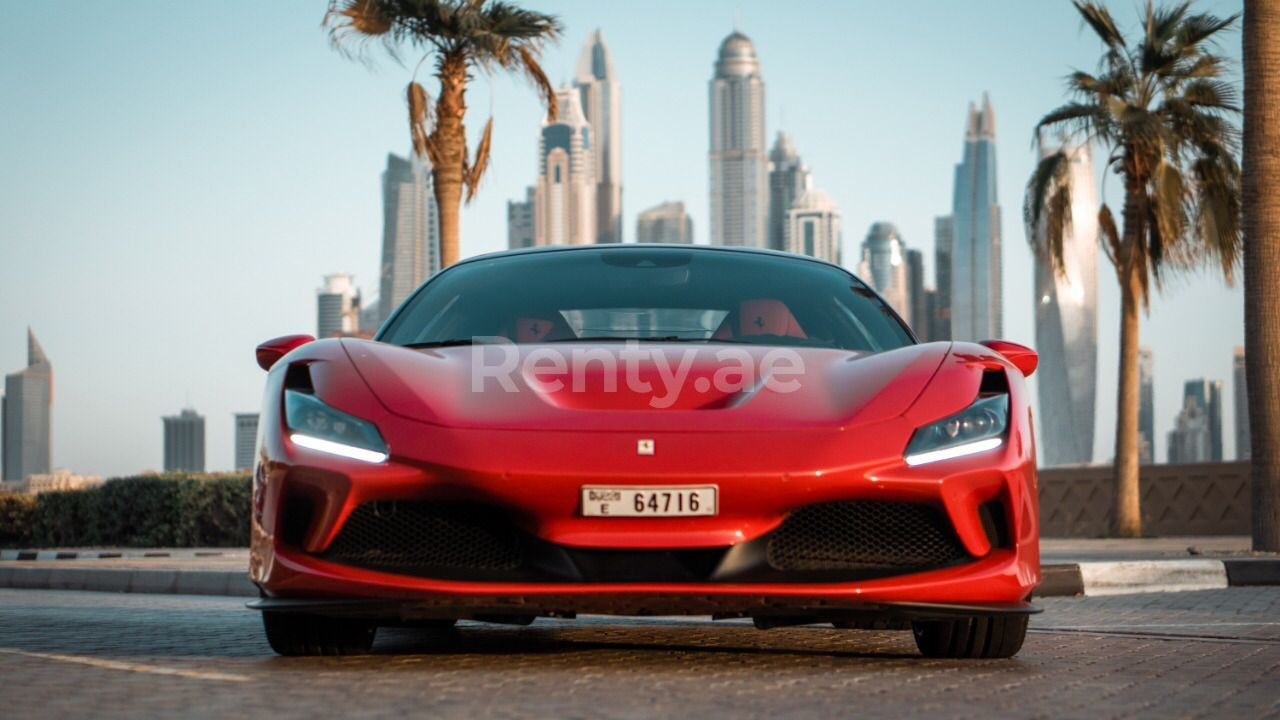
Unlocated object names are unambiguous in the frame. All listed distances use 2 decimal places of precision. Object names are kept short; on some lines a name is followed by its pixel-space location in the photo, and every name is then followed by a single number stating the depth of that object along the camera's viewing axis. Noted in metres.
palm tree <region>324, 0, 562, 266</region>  22.34
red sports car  4.35
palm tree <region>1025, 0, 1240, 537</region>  24.92
